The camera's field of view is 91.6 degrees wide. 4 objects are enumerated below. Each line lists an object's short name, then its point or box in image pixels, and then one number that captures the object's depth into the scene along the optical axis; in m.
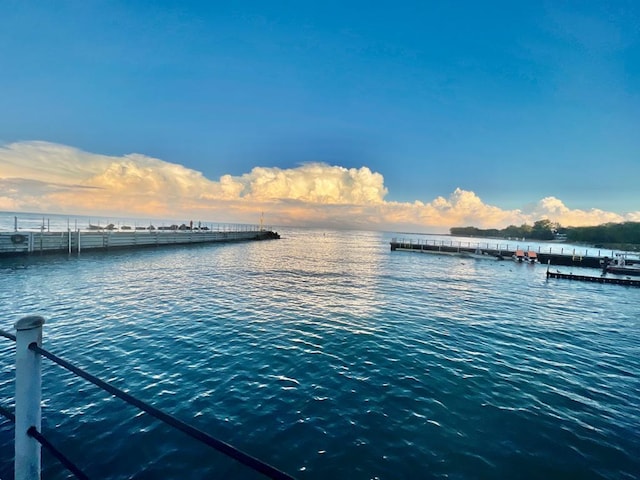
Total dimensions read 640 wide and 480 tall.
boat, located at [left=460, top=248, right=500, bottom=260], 66.81
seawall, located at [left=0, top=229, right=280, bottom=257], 33.91
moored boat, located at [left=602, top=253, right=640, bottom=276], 47.31
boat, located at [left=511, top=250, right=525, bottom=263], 61.97
